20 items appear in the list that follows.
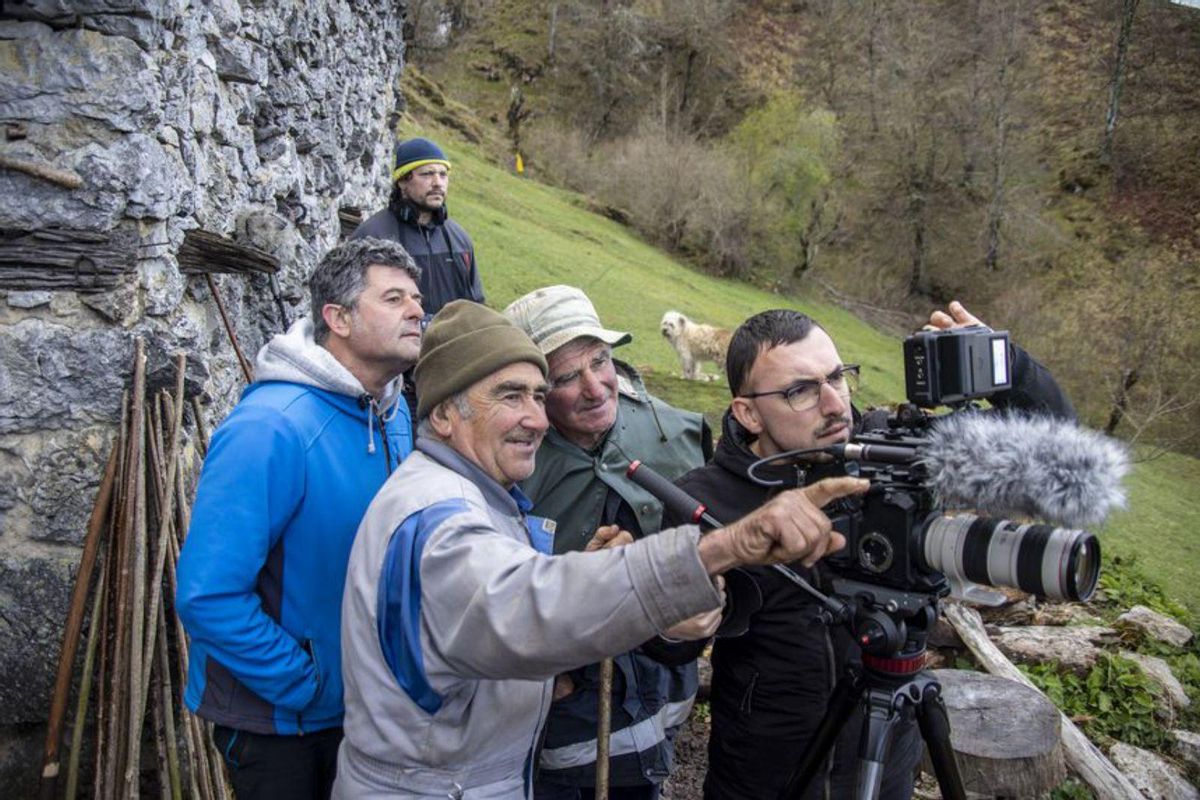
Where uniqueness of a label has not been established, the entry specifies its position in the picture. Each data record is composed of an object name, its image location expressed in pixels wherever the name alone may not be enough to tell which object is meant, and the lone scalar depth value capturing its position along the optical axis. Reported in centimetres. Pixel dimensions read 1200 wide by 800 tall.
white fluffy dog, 1184
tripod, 163
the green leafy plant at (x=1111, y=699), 416
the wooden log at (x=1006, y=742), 326
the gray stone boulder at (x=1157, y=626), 520
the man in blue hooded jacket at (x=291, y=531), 190
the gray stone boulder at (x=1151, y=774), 368
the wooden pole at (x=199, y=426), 299
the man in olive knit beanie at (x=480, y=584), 116
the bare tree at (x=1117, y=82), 3369
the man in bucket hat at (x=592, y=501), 218
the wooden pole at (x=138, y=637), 236
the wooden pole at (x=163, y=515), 248
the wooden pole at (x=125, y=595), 241
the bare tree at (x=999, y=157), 3147
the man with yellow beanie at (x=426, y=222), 484
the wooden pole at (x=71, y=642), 251
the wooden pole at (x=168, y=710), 251
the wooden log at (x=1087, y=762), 348
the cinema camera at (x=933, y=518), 141
